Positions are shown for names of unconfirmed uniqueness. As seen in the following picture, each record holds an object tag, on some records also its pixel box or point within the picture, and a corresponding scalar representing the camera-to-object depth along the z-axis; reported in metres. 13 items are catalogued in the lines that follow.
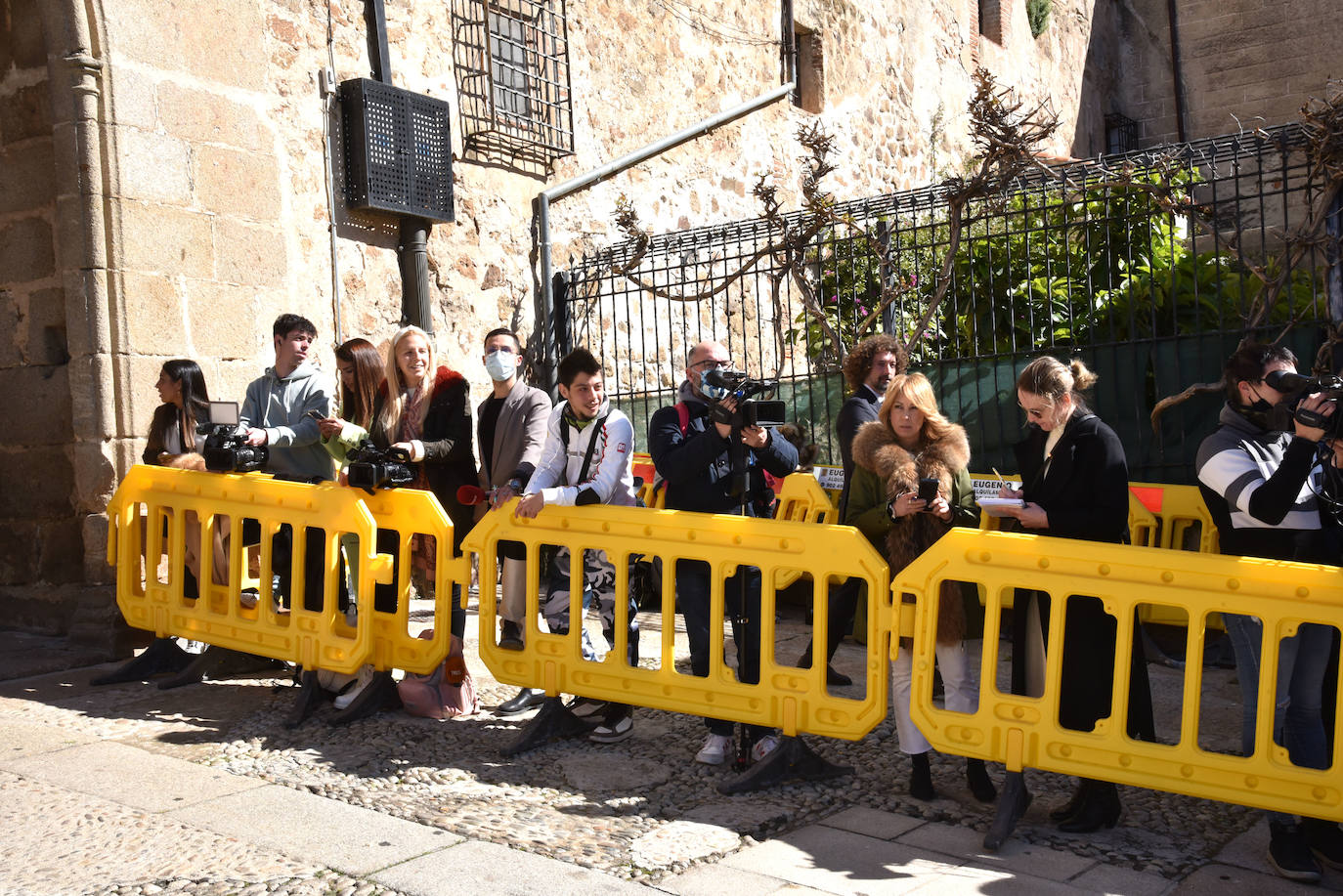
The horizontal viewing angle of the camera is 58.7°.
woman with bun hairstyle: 3.90
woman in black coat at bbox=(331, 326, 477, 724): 5.66
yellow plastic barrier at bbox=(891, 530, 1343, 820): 3.53
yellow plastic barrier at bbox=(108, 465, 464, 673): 5.18
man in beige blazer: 5.52
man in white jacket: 4.90
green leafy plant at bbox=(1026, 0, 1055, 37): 18.08
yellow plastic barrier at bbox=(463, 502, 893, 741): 4.21
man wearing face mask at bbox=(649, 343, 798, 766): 4.53
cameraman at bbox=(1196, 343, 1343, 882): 3.58
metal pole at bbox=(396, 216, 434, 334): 8.93
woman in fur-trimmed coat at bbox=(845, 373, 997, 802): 4.17
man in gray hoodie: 6.02
